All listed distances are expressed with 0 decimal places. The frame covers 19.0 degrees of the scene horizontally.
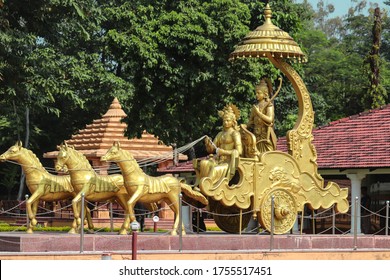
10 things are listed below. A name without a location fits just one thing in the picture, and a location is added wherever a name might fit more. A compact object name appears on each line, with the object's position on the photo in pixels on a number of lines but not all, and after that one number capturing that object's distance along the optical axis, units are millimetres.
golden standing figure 23109
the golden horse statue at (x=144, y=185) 20812
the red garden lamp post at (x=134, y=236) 17369
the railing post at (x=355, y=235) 22453
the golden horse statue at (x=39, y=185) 21703
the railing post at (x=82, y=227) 18969
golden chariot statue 21906
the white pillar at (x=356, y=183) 29156
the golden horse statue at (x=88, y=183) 20922
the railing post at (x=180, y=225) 20062
